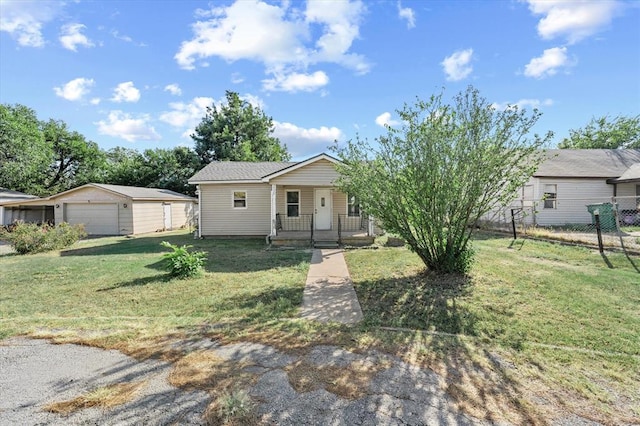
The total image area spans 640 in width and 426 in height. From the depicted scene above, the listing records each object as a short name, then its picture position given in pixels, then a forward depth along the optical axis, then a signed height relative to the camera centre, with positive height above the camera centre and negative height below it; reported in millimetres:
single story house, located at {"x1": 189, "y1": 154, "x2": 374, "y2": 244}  14719 +360
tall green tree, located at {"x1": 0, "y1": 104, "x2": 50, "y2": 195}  25953 +5580
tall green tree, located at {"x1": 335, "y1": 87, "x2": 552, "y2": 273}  5867 +816
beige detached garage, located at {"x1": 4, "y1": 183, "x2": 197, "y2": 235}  18188 +586
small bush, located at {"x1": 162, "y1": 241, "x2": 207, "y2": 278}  7066 -1080
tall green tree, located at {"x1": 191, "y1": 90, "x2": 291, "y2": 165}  30172 +8278
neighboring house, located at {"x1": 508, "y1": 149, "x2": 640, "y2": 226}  16266 +1114
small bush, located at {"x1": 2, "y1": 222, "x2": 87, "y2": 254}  11516 -724
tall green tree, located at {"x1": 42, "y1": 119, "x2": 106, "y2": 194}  32062 +6301
